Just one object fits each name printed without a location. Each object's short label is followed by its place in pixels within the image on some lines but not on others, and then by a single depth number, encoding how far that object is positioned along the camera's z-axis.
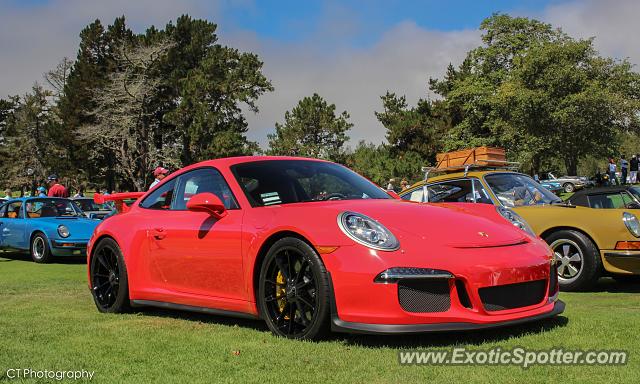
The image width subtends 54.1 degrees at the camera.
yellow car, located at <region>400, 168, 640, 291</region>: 7.29
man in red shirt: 16.80
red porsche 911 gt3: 4.00
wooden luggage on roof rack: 13.07
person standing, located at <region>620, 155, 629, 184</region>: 36.62
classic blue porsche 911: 13.07
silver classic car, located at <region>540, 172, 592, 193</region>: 45.78
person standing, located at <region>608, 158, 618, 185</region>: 36.71
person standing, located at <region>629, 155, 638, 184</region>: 35.41
